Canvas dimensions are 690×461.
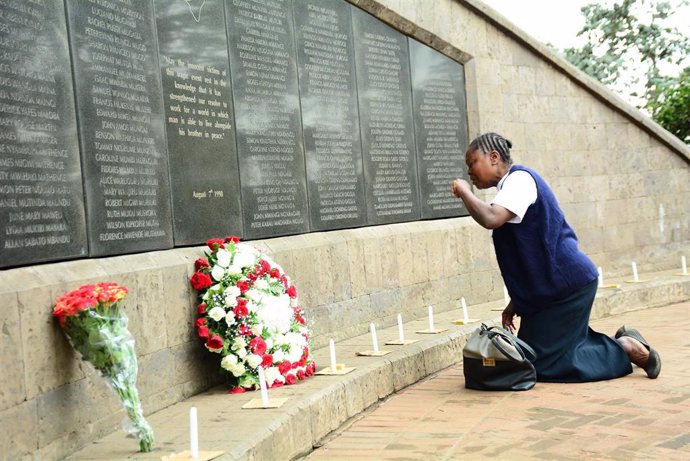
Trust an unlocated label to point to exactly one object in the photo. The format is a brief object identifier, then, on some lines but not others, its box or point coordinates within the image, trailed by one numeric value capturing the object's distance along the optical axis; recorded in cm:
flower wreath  527
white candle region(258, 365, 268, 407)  469
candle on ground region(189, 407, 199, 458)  364
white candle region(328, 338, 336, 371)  561
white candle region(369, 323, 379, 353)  631
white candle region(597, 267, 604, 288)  1014
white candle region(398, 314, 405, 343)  682
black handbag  555
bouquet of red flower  381
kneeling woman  563
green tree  2583
